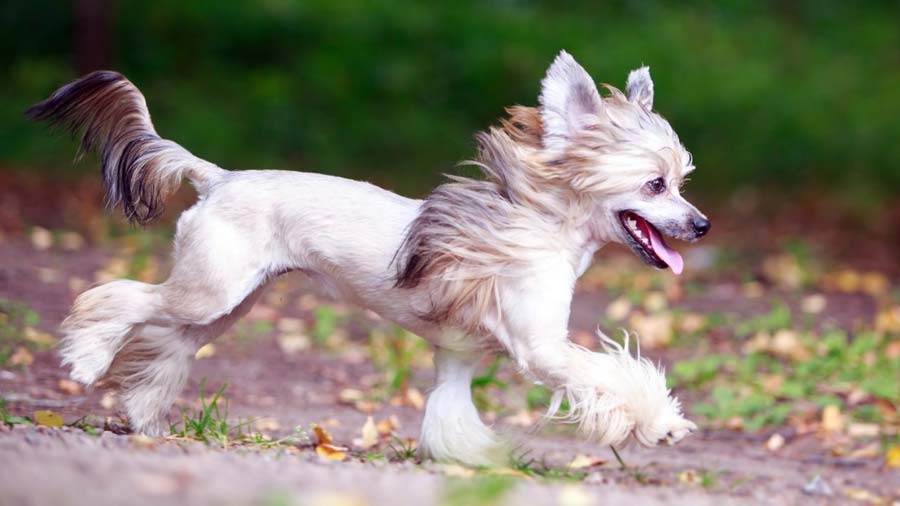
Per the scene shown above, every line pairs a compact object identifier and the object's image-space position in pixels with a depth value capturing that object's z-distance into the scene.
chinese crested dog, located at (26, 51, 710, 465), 9.63
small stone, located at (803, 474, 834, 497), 11.04
